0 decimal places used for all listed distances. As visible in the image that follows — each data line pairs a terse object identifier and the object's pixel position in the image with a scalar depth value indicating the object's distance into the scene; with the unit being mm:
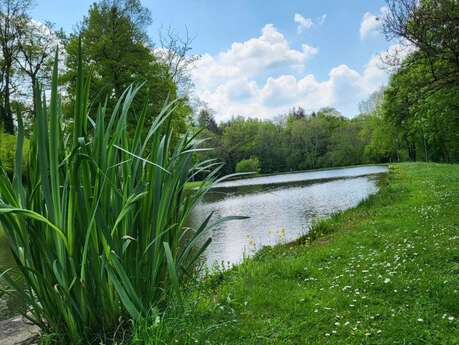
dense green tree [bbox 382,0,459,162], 9562
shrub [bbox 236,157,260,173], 65425
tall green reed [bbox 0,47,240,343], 2250
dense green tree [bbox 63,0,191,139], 20505
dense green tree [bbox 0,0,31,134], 20917
